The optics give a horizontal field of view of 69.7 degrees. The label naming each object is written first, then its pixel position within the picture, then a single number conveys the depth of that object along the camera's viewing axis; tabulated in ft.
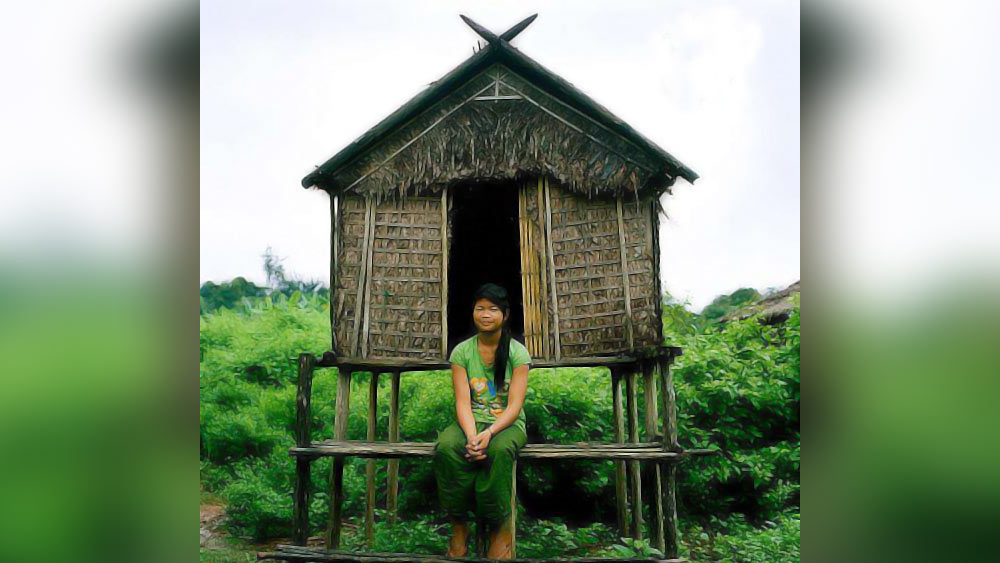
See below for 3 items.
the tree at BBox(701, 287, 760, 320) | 59.72
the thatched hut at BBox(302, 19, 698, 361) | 21.08
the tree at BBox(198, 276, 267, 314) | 57.31
